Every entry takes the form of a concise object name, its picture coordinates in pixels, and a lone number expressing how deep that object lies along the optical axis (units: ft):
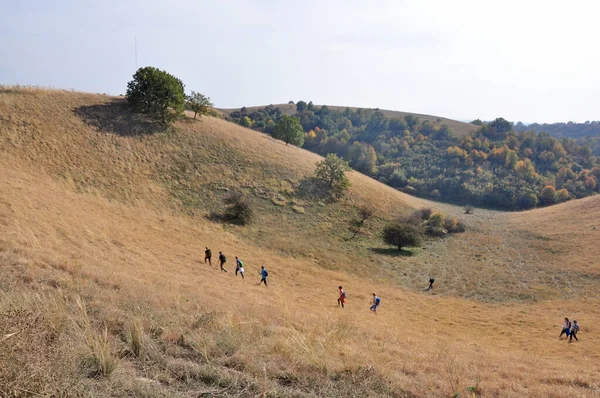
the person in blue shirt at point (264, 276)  70.81
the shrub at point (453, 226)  151.64
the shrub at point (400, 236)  121.90
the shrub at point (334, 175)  155.33
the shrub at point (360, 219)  131.05
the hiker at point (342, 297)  67.23
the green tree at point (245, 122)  376.54
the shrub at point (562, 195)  265.34
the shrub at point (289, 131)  209.15
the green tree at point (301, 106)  554.95
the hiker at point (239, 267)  73.49
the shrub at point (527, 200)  260.62
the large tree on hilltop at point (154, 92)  149.48
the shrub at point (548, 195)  265.13
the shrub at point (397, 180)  294.25
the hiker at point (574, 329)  60.54
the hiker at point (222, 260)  74.23
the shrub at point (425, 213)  156.23
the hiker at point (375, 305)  67.31
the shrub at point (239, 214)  116.16
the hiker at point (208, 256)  75.31
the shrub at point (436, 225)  145.28
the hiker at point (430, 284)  92.07
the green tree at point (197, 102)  171.32
